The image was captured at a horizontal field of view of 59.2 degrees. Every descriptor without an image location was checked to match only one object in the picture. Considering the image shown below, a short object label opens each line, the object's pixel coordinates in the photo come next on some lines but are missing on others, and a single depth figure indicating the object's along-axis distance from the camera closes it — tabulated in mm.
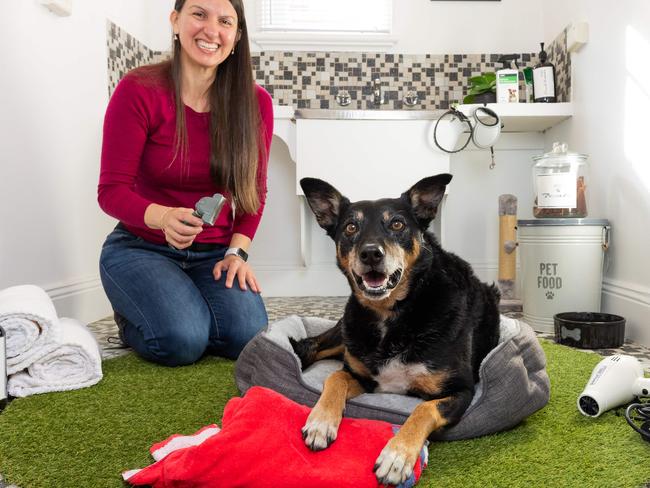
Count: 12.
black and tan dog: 1383
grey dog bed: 1374
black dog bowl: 2348
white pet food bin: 2682
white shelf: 3389
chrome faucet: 3944
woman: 2061
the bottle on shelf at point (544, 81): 3486
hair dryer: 1493
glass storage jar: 2816
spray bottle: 3498
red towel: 1052
